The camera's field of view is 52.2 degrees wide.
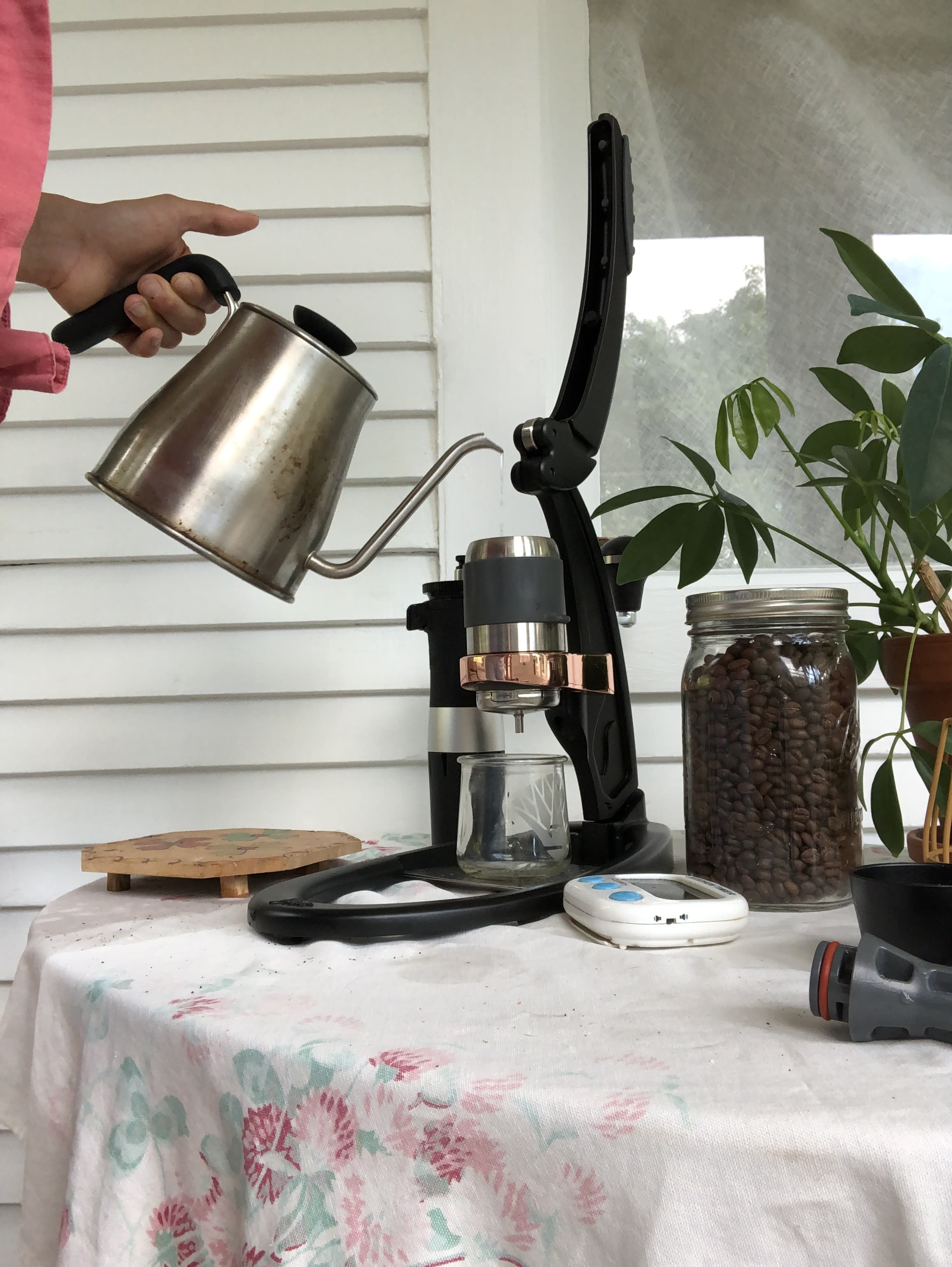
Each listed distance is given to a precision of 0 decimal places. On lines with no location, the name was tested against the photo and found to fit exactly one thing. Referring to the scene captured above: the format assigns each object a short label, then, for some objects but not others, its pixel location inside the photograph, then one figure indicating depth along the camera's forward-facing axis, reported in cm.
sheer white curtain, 133
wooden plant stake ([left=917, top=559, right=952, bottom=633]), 77
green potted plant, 72
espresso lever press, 62
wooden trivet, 79
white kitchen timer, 58
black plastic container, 47
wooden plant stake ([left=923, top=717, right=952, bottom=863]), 67
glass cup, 74
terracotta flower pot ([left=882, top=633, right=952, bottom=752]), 77
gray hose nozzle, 41
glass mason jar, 69
